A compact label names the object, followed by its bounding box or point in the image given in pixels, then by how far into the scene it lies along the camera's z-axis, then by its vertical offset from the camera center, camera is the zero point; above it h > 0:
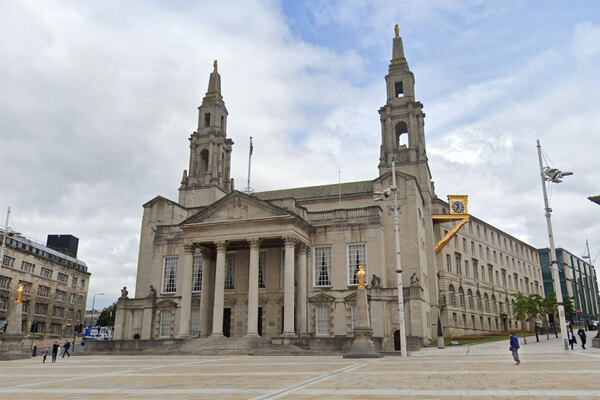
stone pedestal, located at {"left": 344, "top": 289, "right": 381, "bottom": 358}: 27.78 -0.22
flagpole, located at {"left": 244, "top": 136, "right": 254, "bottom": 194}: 46.72 +15.78
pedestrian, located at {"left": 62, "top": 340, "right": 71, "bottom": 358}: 37.29 -1.26
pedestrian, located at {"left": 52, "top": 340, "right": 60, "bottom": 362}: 32.03 -1.34
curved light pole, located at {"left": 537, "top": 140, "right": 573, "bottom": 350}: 27.36 +6.72
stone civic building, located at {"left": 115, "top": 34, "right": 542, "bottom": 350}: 40.25 +5.88
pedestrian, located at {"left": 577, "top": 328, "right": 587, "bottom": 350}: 29.63 -0.28
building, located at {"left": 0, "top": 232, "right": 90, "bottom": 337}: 70.38 +7.00
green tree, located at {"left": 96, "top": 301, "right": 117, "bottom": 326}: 114.21 +3.16
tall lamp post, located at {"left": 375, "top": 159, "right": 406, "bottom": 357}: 27.94 +3.24
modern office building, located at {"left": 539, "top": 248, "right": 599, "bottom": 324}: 104.00 +11.21
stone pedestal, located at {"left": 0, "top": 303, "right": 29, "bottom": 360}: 36.16 -0.60
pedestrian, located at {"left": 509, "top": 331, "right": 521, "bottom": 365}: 19.93 -0.63
